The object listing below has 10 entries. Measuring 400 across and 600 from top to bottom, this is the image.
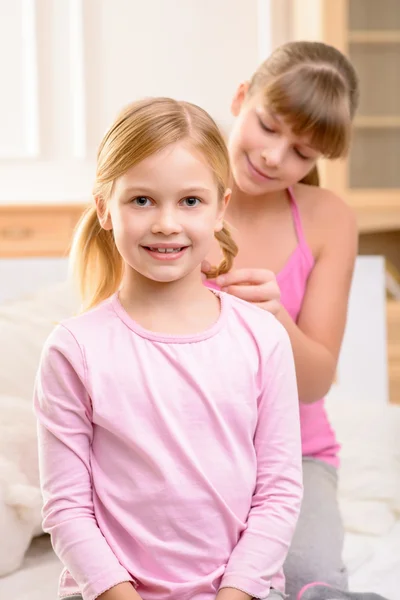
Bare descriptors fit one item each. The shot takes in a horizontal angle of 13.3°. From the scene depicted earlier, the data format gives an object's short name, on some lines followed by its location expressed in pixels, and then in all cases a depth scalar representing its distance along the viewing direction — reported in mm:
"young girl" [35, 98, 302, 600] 1784
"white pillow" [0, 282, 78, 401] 2368
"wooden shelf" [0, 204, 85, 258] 5247
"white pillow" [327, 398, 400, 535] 2401
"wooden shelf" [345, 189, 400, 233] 4820
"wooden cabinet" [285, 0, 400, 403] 4743
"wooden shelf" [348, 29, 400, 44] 4803
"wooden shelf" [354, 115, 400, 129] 4938
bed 2178
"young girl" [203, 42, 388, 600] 2071
